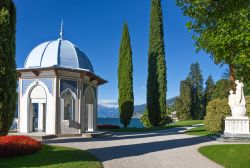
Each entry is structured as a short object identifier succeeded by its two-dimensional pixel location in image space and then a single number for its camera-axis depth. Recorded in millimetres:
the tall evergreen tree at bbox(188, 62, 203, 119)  58938
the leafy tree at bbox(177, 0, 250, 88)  7836
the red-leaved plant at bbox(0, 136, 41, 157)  10227
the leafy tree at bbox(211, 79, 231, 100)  51844
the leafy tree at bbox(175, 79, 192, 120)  57375
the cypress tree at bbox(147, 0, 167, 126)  31297
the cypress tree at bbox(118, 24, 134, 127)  31703
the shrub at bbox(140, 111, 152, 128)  34528
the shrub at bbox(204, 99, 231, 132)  22141
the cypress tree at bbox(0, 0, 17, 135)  10523
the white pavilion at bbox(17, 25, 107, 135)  18672
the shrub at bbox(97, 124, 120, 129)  28388
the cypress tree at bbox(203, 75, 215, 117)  60469
